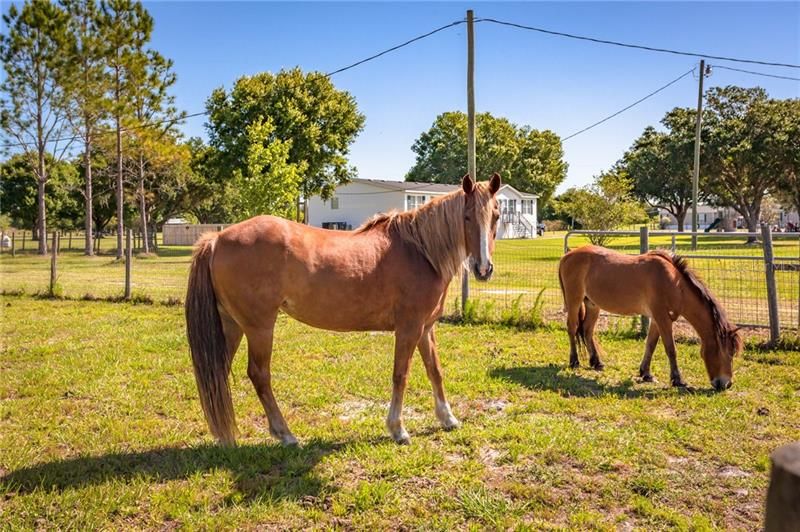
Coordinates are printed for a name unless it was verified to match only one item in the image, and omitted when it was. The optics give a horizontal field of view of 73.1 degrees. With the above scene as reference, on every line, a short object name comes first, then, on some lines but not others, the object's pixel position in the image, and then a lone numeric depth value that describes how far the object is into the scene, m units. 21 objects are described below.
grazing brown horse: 5.62
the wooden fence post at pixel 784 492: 0.86
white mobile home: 46.91
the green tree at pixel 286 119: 32.38
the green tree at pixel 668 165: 36.42
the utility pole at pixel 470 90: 10.03
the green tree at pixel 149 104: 26.83
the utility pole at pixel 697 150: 24.85
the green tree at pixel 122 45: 25.69
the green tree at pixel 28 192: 39.03
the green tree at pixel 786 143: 33.38
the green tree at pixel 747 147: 33.81
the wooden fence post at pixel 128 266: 12.01
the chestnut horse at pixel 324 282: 4.11
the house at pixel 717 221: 74.31
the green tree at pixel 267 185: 16.45
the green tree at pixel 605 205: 23.56
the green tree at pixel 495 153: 57.62
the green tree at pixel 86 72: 23.33
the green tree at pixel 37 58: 22.84
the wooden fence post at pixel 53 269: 12.58
